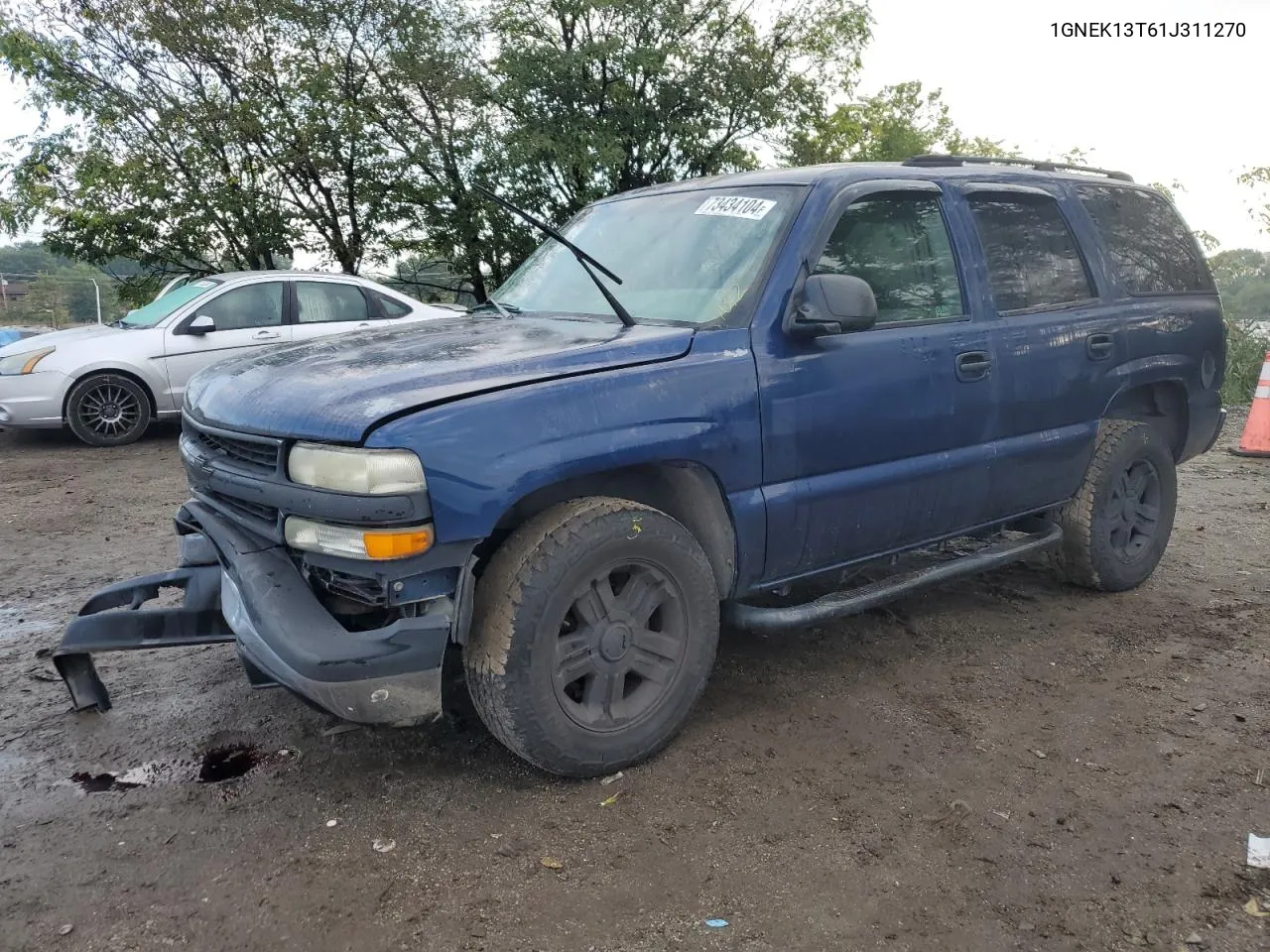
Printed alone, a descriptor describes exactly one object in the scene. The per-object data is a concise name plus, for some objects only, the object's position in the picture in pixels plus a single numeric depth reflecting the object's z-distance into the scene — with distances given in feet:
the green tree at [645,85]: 49.98
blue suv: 8.79
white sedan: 28.45
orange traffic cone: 28.04
